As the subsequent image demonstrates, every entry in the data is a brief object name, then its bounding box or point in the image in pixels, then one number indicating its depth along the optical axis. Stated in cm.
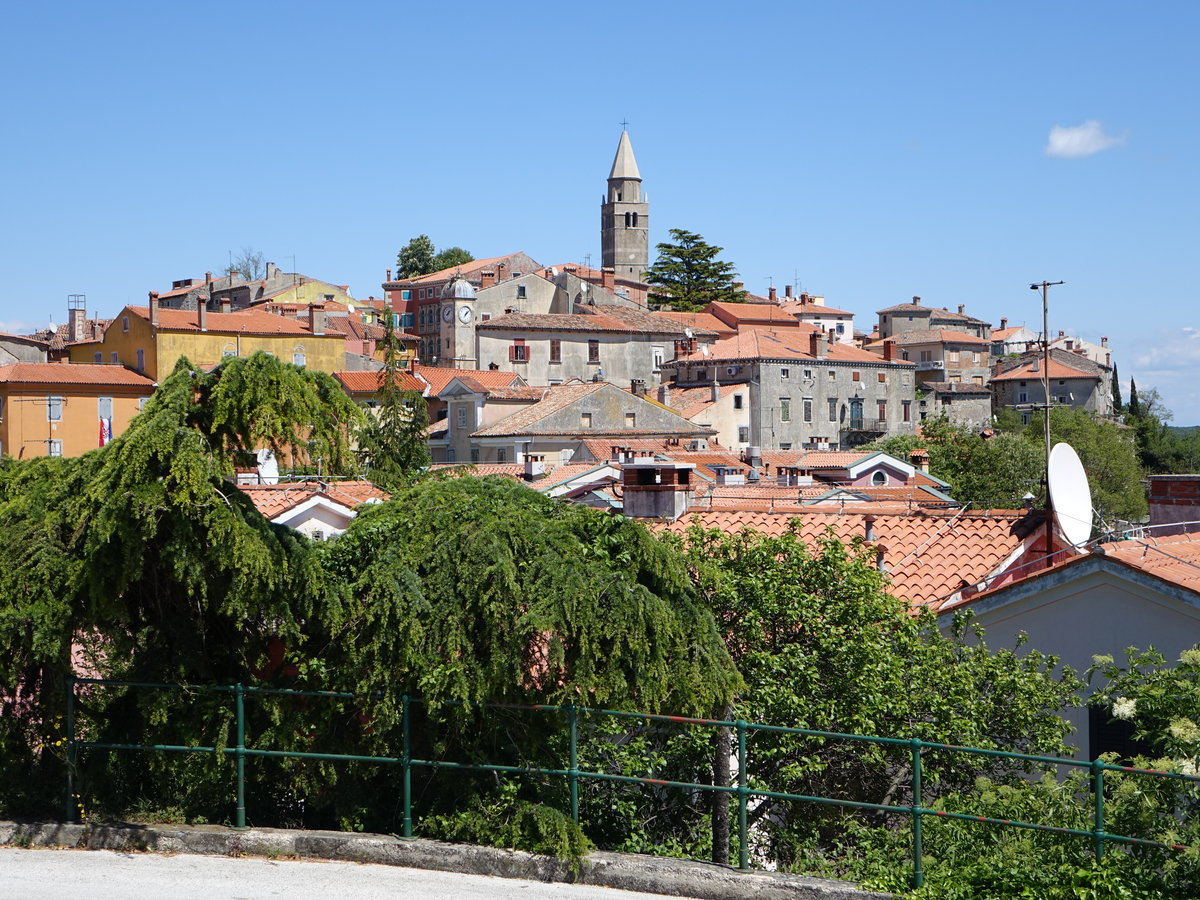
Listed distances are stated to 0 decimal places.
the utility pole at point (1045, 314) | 3083
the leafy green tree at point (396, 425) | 5390
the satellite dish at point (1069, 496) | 1569
